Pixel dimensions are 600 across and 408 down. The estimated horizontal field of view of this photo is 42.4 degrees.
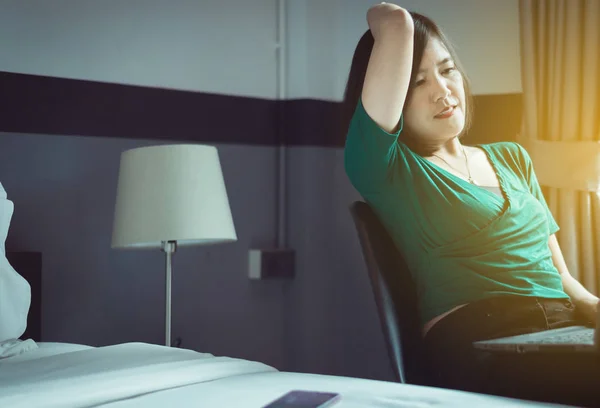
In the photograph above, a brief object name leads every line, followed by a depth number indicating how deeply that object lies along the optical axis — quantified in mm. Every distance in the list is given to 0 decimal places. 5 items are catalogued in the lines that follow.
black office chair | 2053
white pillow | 1937
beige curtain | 2197
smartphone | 1257
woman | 2131
